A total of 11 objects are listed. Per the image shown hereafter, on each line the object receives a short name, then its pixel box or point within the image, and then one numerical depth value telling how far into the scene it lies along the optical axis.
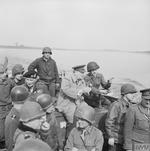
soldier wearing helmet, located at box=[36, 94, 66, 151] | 4.10
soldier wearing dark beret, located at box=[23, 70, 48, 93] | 5.74
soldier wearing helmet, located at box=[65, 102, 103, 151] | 3.78
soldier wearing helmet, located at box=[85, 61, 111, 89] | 6.48
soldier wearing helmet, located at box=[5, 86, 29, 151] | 3.80
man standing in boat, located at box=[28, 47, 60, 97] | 6.38
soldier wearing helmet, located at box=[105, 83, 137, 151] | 4.42
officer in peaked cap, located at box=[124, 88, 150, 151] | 4.05
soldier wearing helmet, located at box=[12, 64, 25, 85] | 5.83
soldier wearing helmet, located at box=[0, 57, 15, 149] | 5.38
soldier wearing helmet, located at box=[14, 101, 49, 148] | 3.01
